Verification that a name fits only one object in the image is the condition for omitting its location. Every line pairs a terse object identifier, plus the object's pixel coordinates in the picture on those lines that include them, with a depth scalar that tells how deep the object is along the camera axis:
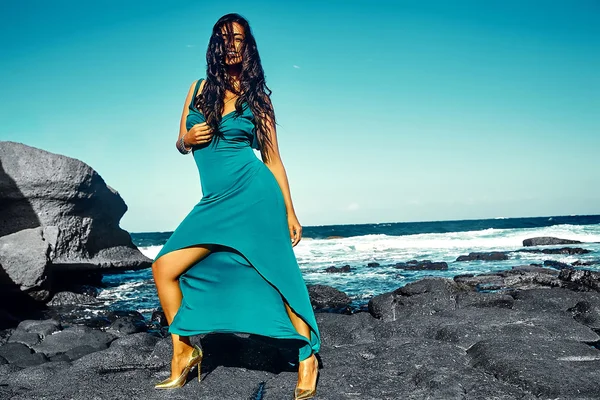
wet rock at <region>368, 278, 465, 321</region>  7.12
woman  2.91
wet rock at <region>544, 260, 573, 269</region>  15.25
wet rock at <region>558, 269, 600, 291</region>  9.72
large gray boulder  8.72
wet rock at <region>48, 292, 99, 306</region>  9.32
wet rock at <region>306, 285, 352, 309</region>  8.90
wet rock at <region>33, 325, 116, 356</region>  5.46
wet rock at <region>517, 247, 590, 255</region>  20.72
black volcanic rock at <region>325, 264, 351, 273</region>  15.95
